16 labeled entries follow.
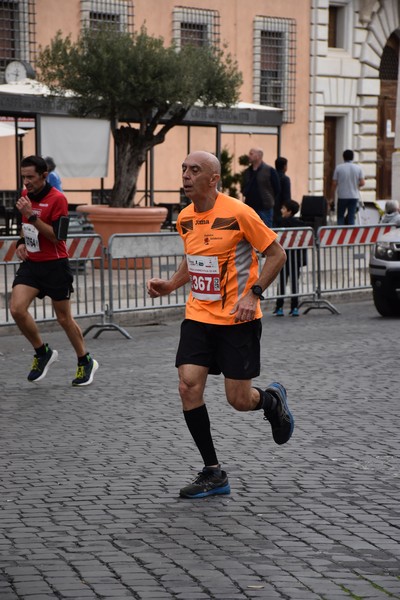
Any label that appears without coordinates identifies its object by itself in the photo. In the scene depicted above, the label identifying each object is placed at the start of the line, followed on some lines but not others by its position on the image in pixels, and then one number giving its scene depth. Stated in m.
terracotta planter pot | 18.80
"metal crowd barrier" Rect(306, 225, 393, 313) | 16.44
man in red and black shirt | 9.73
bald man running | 6.48
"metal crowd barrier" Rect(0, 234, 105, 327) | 13.49
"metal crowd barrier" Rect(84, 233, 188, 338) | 14.30
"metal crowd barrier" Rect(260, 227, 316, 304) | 15.77
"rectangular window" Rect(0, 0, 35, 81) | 25.52
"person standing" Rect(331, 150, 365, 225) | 23.72
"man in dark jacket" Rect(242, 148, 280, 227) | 18.22
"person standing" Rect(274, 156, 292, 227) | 18.53
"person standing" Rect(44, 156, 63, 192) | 17.41
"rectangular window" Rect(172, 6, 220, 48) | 29.12
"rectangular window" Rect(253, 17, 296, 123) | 31.27
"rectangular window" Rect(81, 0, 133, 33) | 27.05
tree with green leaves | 19.66
